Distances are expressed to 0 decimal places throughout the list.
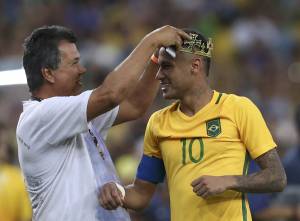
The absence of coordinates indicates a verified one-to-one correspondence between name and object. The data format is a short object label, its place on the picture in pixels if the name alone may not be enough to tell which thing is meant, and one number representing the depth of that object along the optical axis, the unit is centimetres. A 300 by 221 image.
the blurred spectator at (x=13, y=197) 1484
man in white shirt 945
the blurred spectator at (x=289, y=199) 1337
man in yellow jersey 921
